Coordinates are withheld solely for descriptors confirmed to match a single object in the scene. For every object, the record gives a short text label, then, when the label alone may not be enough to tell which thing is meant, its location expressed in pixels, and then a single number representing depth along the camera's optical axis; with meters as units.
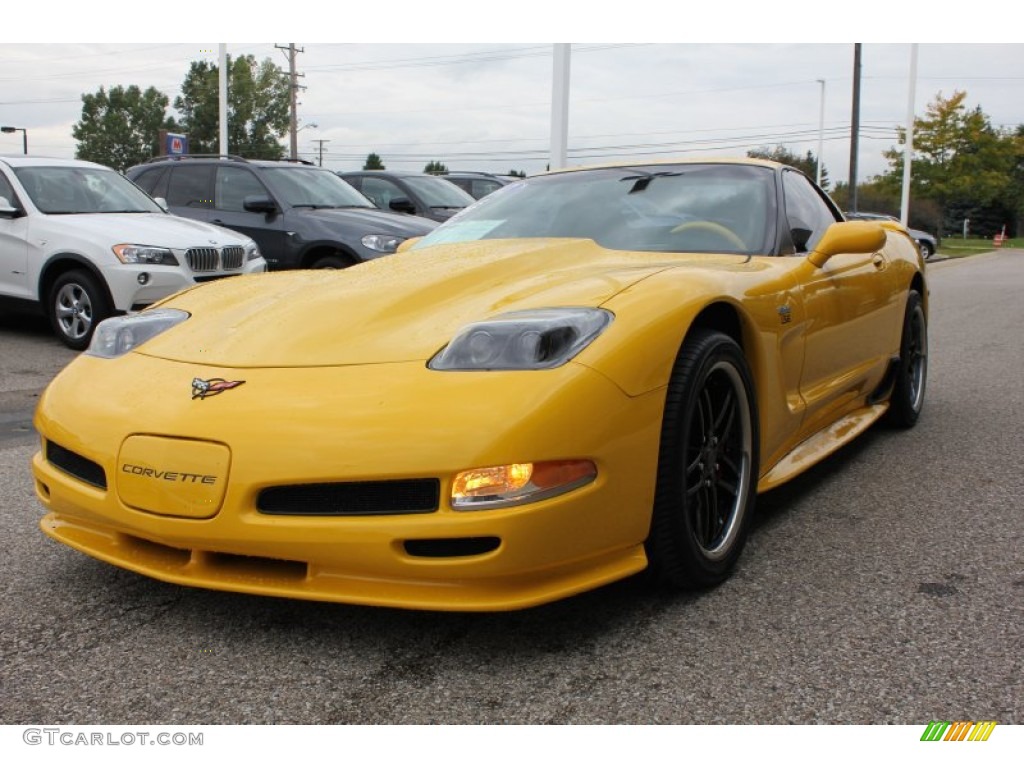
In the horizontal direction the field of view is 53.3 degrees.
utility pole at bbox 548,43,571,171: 14.36
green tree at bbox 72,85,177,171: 87.56
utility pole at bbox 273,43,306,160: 49.25
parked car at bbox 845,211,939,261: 31.24
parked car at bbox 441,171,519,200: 15.42
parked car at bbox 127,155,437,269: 9.17
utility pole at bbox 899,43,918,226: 33.25
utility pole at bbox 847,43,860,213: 31.36
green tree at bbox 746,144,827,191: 61.95
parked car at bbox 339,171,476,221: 12.11
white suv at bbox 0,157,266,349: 7.70
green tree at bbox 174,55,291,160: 76.68
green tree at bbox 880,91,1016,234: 47.00
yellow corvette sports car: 2.26
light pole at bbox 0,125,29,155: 67.38
